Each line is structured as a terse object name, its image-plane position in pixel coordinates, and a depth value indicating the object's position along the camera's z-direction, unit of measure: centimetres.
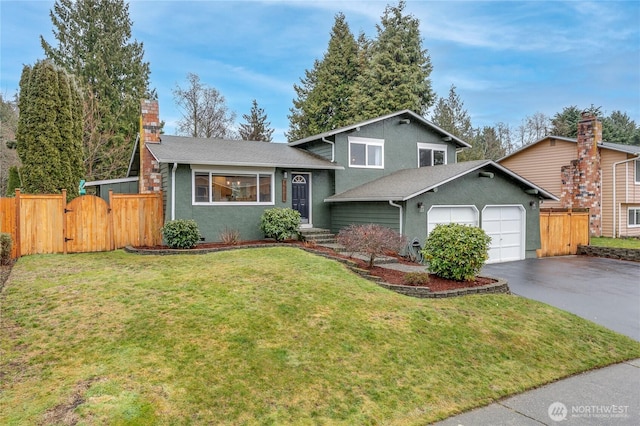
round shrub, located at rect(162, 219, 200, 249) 1205
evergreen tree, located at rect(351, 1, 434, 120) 2897
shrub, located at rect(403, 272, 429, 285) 839
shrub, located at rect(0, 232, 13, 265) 955
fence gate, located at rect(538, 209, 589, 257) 1638
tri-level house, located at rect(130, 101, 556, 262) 1302
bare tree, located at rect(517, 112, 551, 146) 4234
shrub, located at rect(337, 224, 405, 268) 956
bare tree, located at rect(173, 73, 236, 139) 3109
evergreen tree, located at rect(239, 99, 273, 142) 3431
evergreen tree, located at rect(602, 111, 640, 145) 3669
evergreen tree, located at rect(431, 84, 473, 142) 4031
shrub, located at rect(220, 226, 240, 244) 1333
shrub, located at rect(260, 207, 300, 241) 1366
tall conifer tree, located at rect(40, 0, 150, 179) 2433
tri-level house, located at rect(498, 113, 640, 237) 2078
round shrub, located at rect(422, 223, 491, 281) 877
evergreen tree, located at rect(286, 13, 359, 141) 3328
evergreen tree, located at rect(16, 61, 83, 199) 1565
